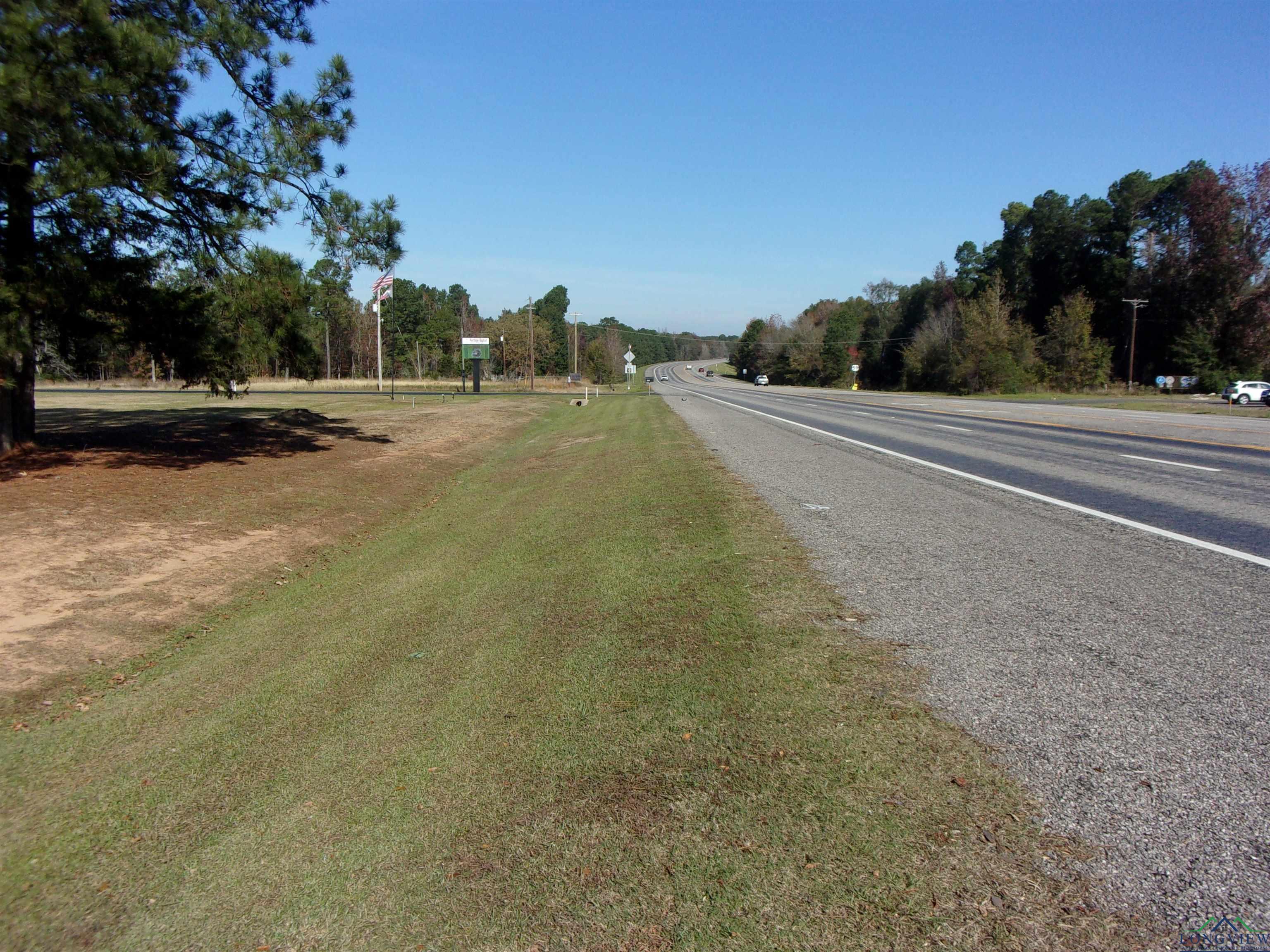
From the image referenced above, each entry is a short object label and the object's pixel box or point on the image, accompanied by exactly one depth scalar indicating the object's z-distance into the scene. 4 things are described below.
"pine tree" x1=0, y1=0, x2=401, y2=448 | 9.83
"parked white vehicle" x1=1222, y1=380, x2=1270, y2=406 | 45.94
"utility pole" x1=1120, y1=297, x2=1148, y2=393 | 61.62
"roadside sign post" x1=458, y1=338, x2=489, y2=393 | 58.25
